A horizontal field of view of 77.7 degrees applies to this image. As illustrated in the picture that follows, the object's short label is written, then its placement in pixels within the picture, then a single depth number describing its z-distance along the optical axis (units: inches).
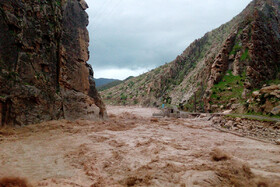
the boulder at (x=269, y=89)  529.0
